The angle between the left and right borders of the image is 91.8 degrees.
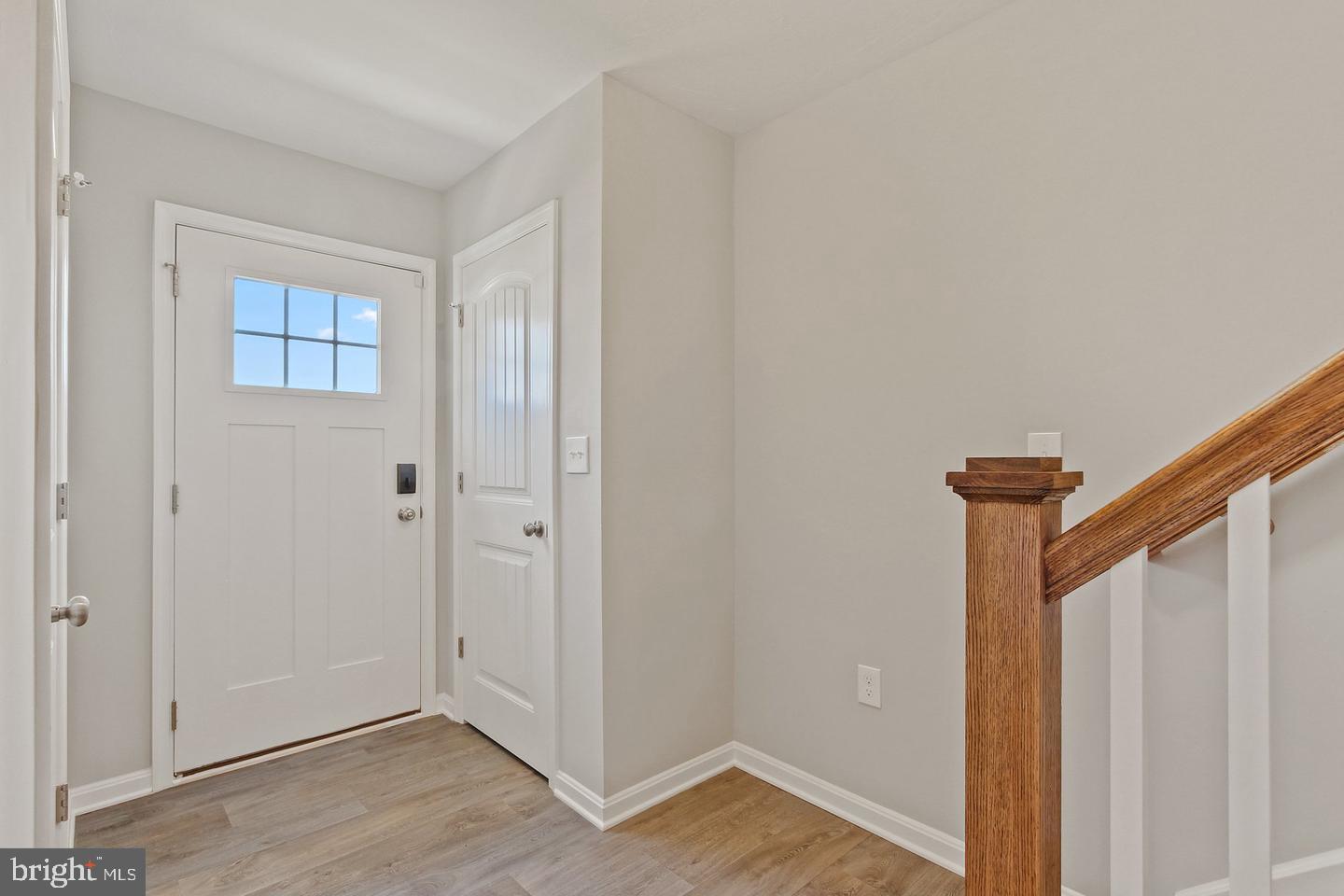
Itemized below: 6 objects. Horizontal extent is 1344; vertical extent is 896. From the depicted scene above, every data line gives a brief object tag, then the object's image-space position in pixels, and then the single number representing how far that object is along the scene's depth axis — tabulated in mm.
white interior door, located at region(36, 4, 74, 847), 1123
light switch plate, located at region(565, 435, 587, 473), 2174
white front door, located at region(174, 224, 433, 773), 2393
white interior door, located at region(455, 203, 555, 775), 2357
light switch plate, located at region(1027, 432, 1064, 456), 1688
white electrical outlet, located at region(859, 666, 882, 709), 2066
